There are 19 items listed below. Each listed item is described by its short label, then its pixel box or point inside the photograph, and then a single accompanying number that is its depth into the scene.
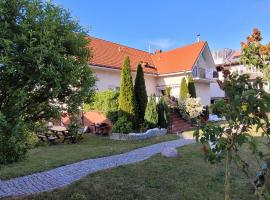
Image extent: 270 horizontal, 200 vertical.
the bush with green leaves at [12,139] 2.96
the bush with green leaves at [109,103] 12.98
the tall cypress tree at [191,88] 18.24
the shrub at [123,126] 11.74
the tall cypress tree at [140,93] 13.00
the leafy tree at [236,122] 2.15
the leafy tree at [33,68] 3.00
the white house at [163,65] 17.59
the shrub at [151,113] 12.53
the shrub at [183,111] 16.14
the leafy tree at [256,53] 4.22
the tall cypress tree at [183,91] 16.98
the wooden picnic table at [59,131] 10.37
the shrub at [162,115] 13.25
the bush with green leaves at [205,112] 17.06
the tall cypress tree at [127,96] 12.27
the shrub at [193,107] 15.62
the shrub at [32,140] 3.39
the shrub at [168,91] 19.61
